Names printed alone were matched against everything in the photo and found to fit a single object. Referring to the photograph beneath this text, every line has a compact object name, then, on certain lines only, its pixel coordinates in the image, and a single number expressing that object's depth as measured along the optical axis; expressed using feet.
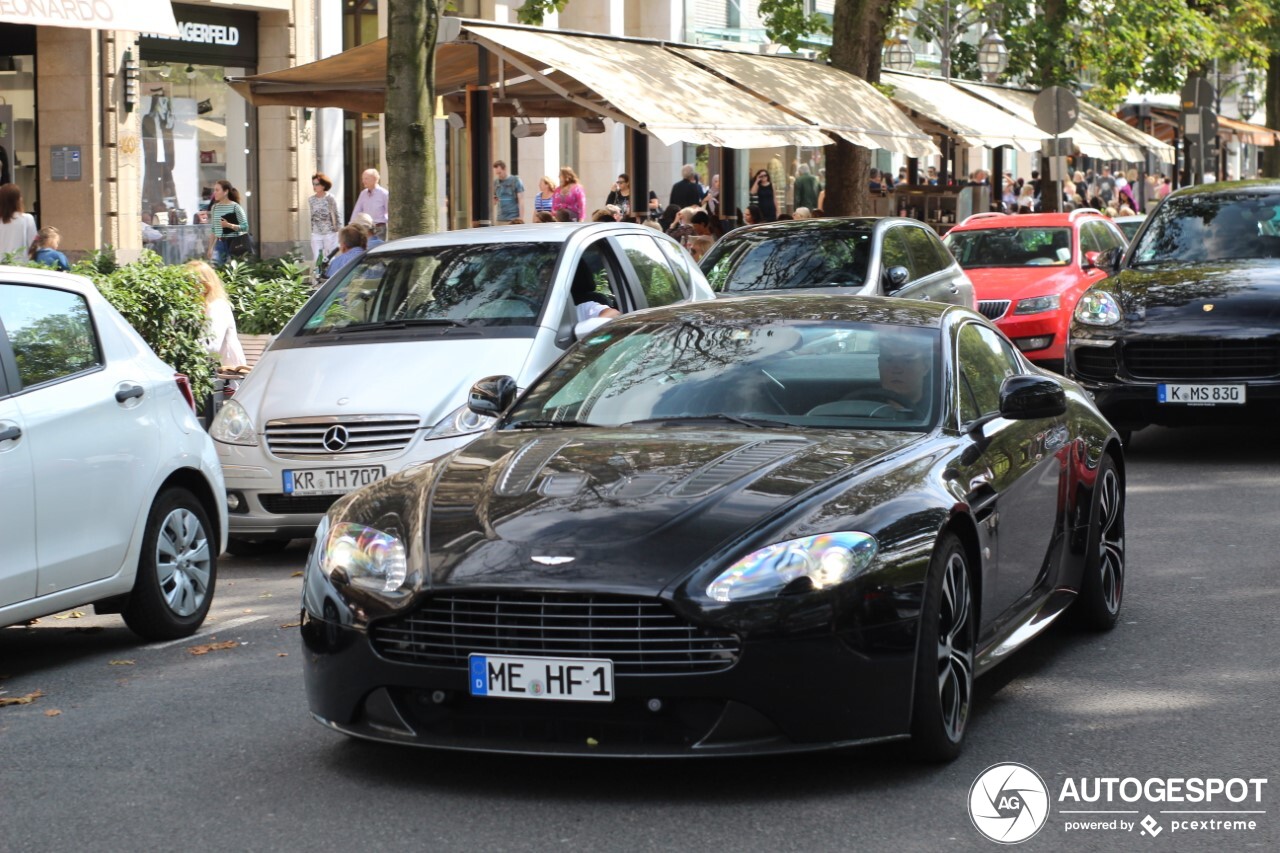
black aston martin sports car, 17.61
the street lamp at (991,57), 127.85
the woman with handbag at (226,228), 83.46
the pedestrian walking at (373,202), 81.25
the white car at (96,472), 24.23
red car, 61.82
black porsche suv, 43.24
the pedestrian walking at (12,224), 62.34
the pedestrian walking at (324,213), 85.51
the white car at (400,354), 33.40
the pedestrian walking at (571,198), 86.33
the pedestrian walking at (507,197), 90.63
